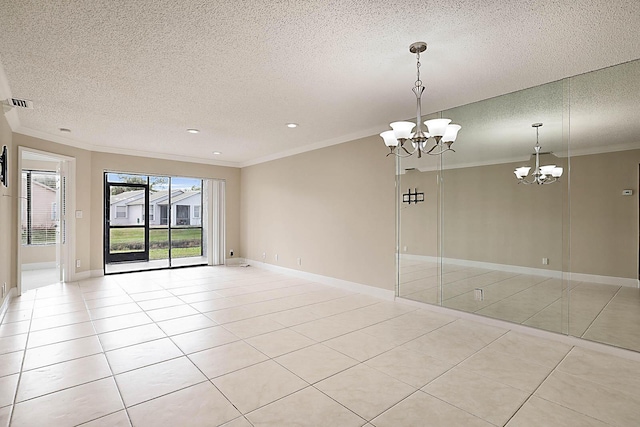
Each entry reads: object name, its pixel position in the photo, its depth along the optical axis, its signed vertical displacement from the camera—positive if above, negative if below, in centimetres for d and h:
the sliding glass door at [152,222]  744 -19
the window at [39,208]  702 +16
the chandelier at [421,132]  270 +69
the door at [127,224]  739 -23
